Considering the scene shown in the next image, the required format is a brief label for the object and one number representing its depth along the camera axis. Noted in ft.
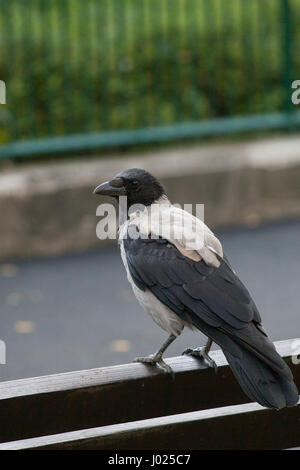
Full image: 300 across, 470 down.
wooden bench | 18.20
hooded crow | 19.77
